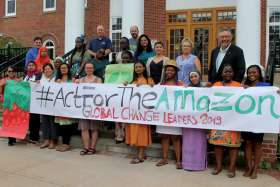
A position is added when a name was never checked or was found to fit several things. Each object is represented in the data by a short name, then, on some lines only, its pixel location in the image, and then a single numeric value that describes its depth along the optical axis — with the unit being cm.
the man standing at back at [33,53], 995
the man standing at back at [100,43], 916
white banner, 639
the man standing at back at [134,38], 866
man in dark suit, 674
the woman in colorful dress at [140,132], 730
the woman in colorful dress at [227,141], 646
